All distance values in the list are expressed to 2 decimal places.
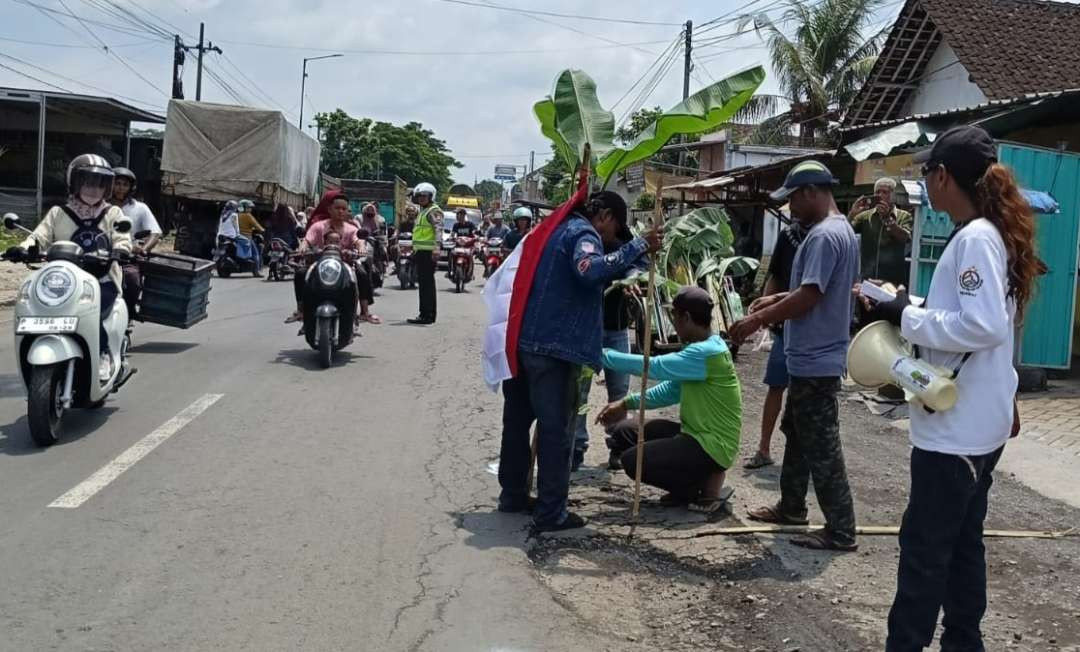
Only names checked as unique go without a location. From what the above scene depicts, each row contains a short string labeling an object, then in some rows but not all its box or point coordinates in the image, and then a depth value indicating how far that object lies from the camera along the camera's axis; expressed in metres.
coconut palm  28.84
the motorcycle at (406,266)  20.58
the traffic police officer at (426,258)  13.91
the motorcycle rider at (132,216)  9.09
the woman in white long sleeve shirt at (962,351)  3.13
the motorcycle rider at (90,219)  7.29
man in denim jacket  5.15
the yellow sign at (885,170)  13.74
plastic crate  9.62
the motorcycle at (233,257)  21.75
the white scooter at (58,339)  6.24
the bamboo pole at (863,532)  5.28
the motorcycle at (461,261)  20.44
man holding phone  9.52
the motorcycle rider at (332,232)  10.70
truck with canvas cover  22.70
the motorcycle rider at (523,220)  15.40
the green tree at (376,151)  71.12
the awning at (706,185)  19.19
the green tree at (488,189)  137.62
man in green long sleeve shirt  5.49
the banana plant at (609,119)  5.35
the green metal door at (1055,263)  9.80
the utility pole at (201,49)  37.81
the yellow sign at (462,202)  50.56
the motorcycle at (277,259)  21.20
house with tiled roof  17.48
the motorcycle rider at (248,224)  22.48
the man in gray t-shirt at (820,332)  4.86
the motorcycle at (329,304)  9.91
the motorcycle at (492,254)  22.25
